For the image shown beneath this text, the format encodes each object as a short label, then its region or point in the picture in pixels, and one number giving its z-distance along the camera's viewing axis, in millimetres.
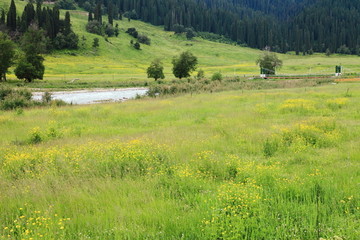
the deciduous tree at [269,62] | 75562
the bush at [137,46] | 135750
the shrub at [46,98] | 32713
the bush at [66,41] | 113812
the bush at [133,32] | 157500
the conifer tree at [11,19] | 114269
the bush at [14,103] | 28280
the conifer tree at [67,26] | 118000
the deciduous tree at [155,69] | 71562
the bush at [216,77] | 60200
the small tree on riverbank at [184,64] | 71500
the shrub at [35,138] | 13969
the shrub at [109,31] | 144500
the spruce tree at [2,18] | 113469
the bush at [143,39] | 153500
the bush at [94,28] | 137625
